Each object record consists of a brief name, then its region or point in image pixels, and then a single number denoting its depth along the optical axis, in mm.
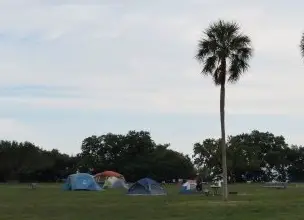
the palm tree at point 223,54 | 39219
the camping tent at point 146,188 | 52188
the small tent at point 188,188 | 55991
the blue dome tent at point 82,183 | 64438
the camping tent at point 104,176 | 89225
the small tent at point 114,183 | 82562
